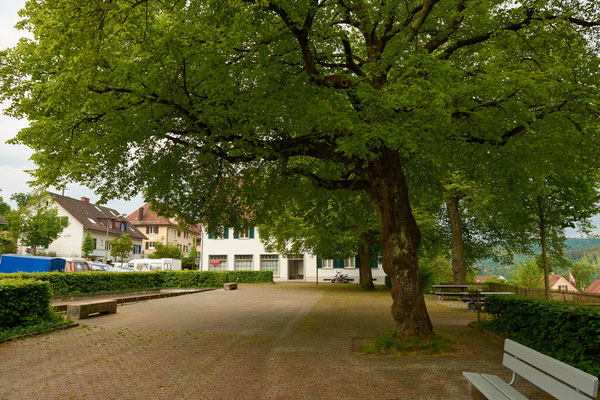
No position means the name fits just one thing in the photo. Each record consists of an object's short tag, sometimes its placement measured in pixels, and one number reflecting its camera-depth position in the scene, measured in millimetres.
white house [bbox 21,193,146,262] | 54250
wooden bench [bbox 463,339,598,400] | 3302
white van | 40188
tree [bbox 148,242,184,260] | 57156
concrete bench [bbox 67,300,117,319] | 13328
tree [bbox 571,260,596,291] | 120350
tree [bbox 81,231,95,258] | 51094
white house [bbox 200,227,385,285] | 47438
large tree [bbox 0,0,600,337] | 7664
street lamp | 58250
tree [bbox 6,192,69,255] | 40875
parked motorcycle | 44906
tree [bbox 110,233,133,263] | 50781
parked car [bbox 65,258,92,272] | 27359
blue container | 24812
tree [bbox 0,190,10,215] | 68062
